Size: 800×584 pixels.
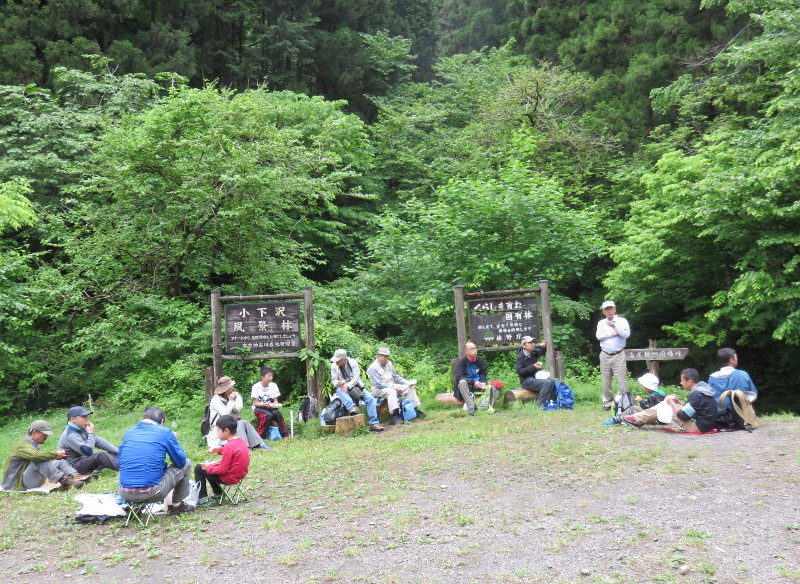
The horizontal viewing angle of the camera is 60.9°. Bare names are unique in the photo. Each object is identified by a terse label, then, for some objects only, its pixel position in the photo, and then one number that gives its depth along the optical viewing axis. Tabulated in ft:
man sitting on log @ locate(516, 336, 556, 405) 36.61
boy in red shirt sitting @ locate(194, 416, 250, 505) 21.25
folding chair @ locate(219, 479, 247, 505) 22.04
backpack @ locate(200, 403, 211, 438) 33.12
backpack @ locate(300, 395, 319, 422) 36.61
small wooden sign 34.40
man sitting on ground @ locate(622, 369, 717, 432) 28.02
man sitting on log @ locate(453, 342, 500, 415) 36.45
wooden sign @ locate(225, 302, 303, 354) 37.52
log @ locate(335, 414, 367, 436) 33.35
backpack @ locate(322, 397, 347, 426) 34.09
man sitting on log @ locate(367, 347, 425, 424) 35.42
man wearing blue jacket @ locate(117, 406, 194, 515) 20.16
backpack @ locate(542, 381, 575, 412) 36.22
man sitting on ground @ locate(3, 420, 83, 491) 25.48
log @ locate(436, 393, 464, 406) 37.64
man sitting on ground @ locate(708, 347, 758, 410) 28.66
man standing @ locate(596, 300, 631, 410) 34.55
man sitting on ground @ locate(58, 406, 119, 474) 27.25
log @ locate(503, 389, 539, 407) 37.24
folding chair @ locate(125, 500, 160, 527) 20.28
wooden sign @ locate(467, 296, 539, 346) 39.55
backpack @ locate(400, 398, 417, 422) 35.86
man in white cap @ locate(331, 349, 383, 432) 34.04
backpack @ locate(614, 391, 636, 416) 30.96
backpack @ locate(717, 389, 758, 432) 28.09
